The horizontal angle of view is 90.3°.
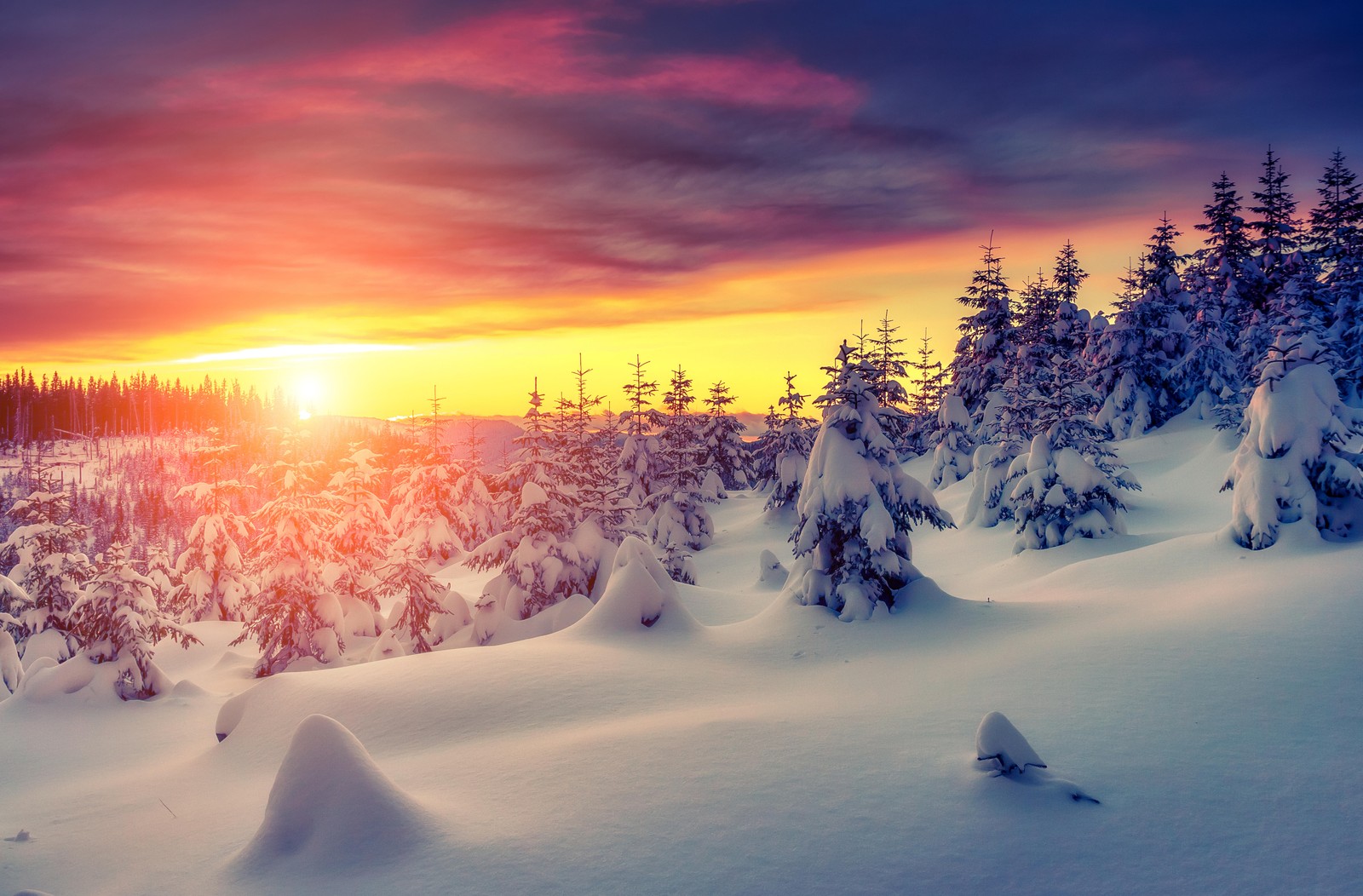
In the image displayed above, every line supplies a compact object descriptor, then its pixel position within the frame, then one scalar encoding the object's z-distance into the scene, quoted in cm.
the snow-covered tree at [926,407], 5519
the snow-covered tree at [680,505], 3809
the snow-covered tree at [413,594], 2127
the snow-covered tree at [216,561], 2481
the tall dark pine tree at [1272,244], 4269
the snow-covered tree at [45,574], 2272
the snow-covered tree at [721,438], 4994
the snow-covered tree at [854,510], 1353
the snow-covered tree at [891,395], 1420
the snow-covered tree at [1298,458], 1271
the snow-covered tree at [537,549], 2014
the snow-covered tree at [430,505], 3831
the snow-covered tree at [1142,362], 3897
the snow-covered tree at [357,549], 2256
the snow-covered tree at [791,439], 3844
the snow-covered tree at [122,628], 1719
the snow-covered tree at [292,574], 2033
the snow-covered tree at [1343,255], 3541
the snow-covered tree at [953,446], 4166
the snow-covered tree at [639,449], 4178
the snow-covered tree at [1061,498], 2225
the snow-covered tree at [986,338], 4262
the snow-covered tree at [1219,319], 3678
